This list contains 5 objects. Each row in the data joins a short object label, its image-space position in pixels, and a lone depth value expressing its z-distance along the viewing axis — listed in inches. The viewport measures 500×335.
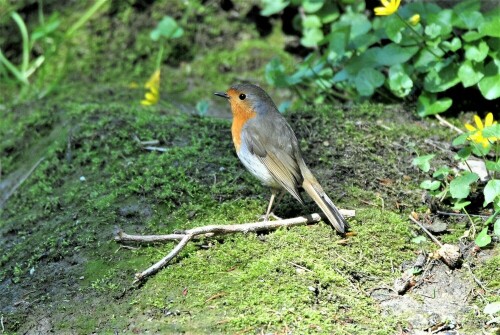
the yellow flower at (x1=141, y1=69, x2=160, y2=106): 450.9
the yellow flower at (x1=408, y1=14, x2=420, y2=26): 361.6
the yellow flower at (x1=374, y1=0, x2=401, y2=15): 342.3
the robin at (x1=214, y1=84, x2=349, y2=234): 319.9
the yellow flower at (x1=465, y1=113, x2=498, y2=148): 303.3
